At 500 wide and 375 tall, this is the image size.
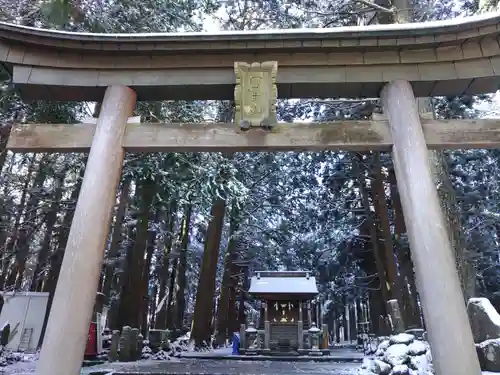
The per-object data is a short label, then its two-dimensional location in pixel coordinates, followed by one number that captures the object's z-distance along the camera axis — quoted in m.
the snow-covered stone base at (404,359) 7.11
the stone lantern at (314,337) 18.92
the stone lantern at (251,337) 18.86
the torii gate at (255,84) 5.21
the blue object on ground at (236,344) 17.95
